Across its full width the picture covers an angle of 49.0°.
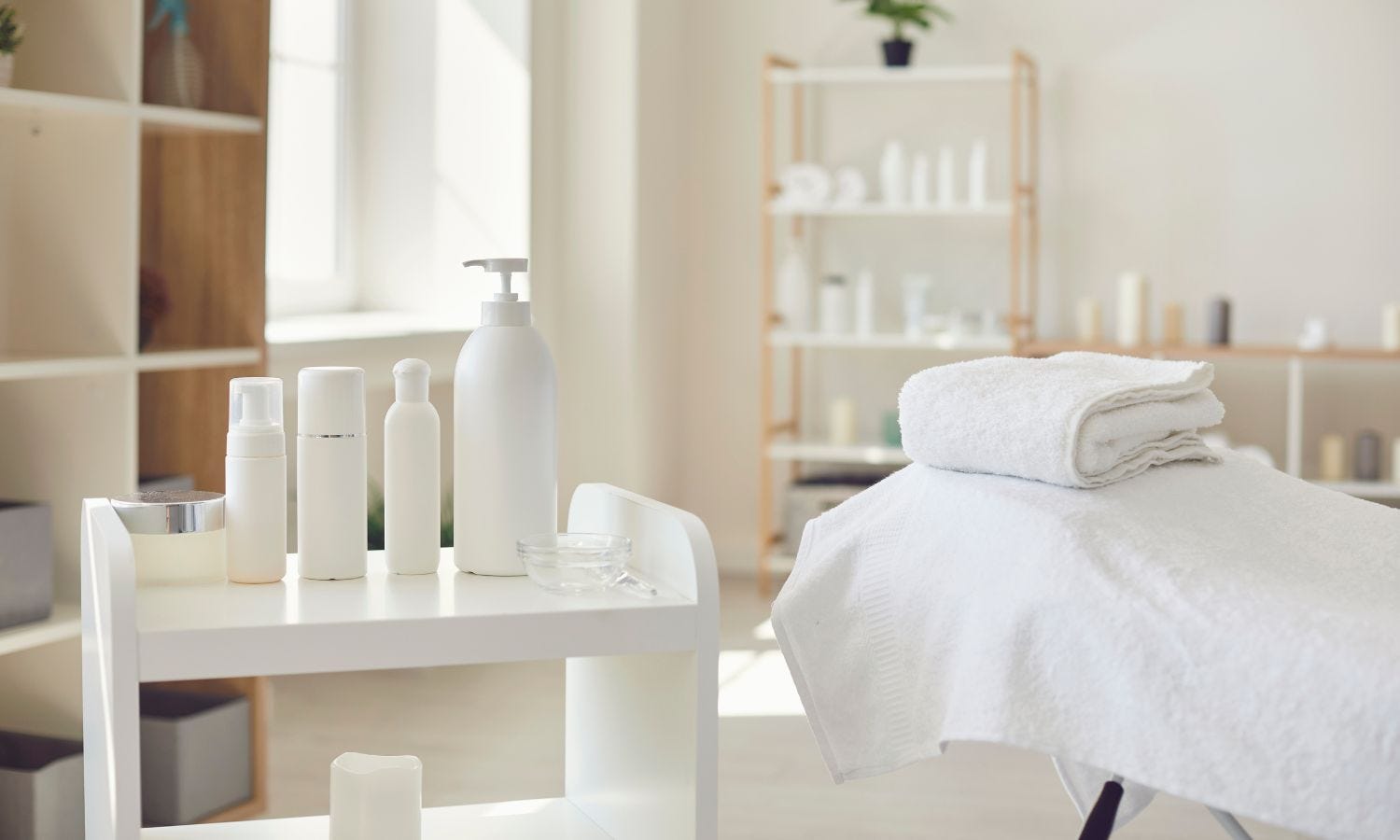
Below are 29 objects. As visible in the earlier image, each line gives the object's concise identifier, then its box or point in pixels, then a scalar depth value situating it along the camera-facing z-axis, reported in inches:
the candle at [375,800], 54.9
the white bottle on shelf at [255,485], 53.7
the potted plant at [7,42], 82.1
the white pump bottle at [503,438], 54.5
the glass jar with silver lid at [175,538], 53.2
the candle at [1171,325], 163.2
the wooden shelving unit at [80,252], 86.6
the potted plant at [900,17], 165.8
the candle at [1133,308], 162.2
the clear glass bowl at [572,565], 52.6
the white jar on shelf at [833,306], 170.9
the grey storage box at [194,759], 92.5
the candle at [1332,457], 159.8
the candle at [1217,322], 159.8
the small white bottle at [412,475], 55.3
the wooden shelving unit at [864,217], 163.0
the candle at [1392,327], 155.6
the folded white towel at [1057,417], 55.9
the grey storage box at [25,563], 81.8
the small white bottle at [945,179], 161.6
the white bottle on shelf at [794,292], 170.4
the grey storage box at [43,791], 84.1
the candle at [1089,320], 165.6
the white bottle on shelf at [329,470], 54.0
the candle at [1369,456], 158.1
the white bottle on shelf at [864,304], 169.9
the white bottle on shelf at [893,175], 168.2
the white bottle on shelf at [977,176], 164.9
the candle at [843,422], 173.2
